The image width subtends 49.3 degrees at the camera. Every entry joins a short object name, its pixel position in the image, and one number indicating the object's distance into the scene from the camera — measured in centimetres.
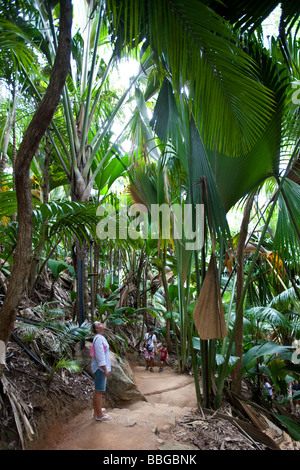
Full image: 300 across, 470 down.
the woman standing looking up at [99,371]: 300
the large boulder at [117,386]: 377
